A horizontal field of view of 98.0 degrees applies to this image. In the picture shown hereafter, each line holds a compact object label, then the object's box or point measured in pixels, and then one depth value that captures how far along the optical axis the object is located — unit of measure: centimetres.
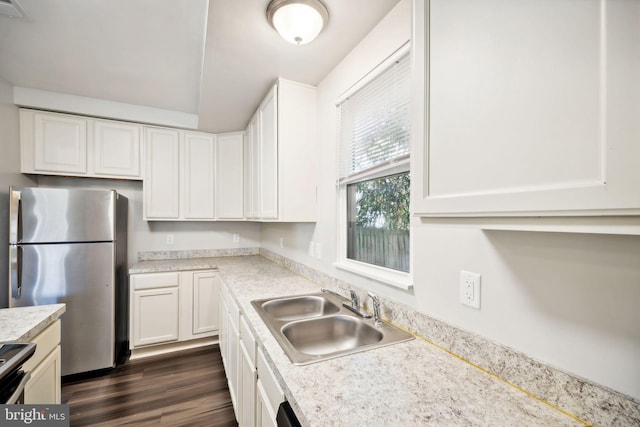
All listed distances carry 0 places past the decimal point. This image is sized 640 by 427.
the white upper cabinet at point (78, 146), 252
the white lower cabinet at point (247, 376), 103
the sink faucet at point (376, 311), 125
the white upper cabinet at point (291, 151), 192
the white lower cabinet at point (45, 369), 120
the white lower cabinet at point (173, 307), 261
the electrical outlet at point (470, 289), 92
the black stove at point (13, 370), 88
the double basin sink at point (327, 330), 110
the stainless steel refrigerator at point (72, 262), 217
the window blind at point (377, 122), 126
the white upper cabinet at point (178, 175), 296
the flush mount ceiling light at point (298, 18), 121
